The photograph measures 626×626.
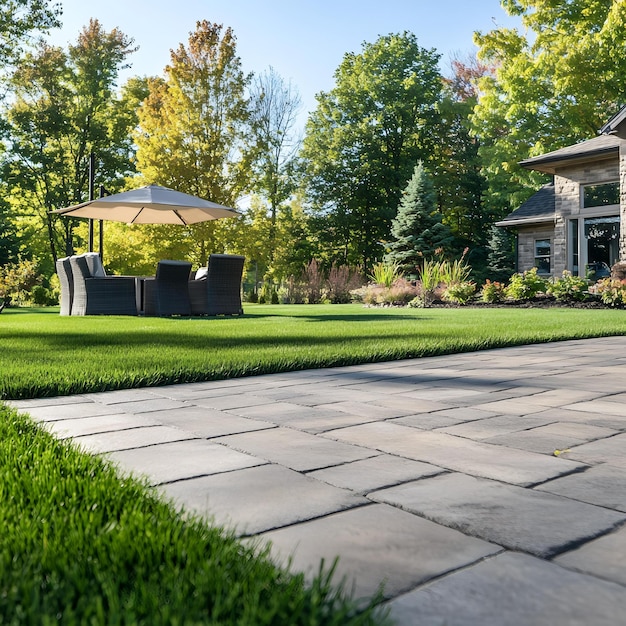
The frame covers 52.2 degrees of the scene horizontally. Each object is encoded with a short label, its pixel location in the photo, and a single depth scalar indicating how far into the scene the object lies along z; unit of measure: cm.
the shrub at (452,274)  1487
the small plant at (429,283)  1471
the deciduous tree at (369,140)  2917
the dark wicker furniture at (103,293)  1020
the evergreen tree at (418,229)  2114
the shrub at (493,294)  1370
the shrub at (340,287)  1944
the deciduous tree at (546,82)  1831
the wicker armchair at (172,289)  995
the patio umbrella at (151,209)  1089
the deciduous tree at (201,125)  1966
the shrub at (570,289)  1277
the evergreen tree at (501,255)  2358
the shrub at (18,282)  1878
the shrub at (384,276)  1590
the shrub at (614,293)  1188
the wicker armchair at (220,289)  1034
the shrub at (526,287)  1324
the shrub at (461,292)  1389
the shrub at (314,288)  1942
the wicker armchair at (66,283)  1073
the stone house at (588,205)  1484
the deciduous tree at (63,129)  2698
